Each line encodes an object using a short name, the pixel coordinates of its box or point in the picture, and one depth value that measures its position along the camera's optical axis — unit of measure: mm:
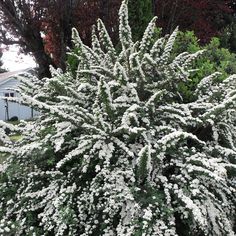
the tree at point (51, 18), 6945
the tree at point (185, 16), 8750
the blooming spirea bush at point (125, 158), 2918
